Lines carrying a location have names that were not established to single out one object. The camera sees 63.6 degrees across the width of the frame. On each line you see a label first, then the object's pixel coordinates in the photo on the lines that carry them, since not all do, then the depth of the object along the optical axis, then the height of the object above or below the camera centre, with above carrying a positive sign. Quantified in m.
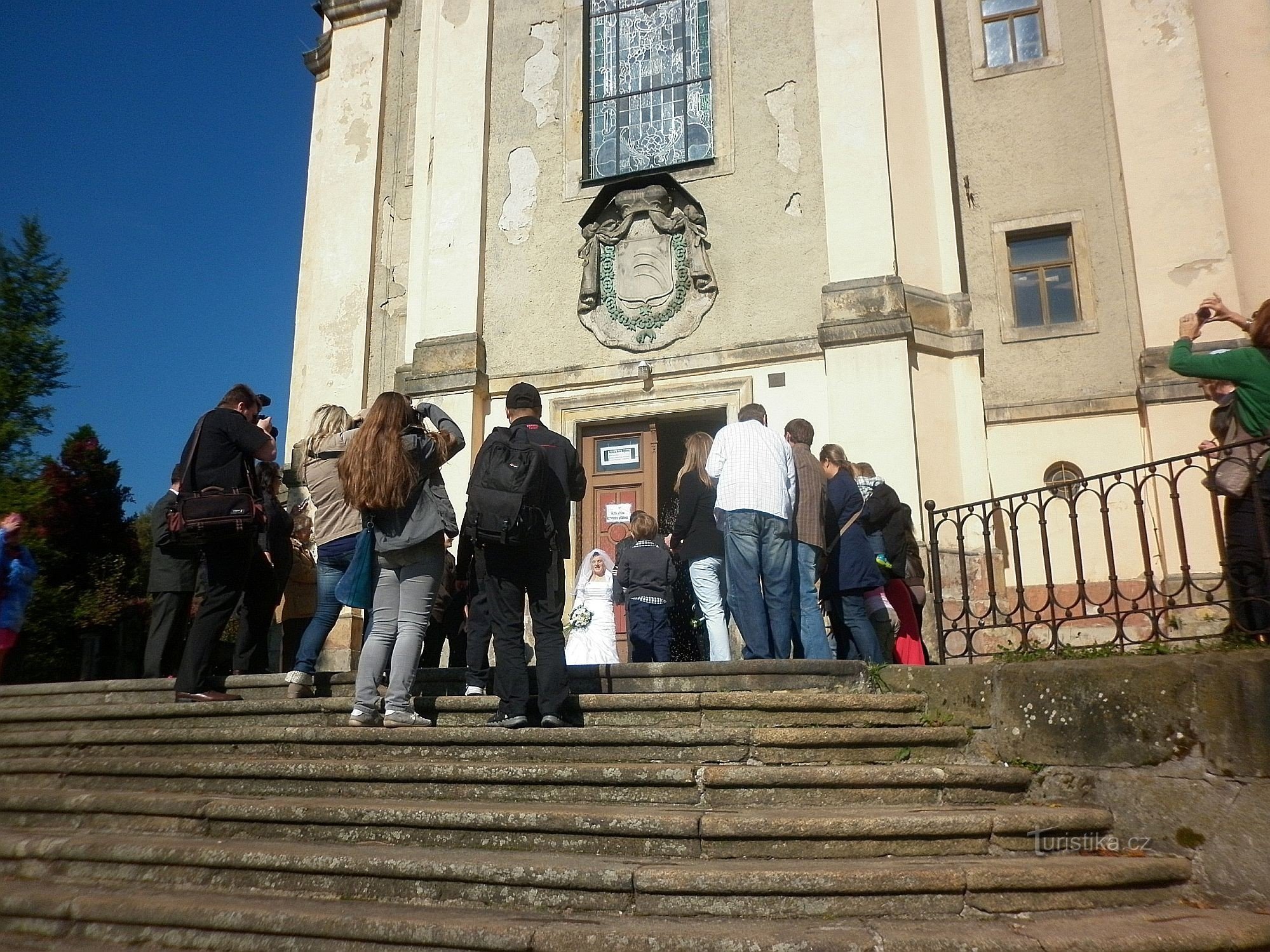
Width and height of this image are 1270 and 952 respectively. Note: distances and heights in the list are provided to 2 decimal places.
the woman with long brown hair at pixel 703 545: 7.31 +0.98
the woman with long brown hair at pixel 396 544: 5.56 +0.77
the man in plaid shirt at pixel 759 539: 6.64 +0.92
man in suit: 7.20 +0.65
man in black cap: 5.31 +0.45
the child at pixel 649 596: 8.26 +0.69
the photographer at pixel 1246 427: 4.71 +1.20
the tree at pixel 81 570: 14.46 +1.79
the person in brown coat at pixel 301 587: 8.93 +0.87
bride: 8.72 +0.57
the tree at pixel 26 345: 17.94 +6.46
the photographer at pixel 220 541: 6.20 +0.90
